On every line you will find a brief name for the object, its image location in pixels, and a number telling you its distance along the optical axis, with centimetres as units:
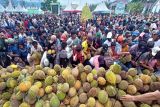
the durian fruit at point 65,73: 124
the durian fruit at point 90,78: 121
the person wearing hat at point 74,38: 289
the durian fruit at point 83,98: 117
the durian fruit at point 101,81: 118
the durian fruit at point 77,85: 122
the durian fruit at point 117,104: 115
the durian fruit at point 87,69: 127
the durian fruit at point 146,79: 124
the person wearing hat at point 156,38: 270
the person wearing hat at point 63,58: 238
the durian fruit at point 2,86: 134
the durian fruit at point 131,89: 119
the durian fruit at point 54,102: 115
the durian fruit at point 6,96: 133
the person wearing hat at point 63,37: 322
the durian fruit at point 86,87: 119
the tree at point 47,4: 2011
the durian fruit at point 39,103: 118
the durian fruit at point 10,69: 148
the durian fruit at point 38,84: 124
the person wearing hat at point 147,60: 194
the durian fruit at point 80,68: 127
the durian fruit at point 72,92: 118
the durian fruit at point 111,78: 117
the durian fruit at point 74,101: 117
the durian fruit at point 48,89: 121
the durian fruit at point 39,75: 127
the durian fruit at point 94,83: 119
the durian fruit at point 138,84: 121
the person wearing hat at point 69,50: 238
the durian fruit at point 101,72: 122
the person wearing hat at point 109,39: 292
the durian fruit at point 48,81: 124
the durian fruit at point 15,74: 138
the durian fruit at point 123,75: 124
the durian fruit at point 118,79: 119
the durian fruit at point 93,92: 117
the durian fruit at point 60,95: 118
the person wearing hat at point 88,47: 253
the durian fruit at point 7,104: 128
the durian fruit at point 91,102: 114
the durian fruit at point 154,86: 121
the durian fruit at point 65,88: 118
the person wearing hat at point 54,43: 255
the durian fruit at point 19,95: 123
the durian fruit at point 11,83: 133
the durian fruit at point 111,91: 115
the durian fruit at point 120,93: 117
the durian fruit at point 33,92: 119
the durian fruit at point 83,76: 124
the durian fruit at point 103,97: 113
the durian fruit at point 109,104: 115
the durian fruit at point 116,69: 123
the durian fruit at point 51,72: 128
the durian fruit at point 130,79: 123
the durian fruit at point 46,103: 117
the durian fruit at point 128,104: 114
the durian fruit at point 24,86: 121
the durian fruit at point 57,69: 134
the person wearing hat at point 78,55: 226
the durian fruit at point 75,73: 125
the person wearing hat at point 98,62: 189
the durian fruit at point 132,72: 128
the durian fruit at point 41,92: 122
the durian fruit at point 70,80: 121
